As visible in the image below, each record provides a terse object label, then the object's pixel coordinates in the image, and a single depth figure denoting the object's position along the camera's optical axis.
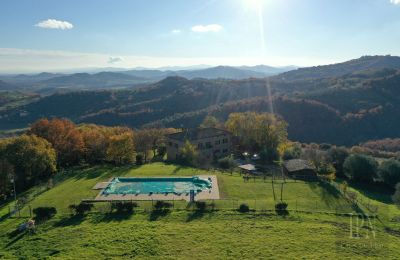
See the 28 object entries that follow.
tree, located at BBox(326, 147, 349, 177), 63.85
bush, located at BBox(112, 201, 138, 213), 36.88
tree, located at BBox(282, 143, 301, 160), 66.54
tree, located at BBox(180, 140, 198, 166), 62.47
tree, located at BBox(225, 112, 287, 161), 73.94
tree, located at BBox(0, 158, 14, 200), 48.79
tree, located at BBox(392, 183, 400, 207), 43.12
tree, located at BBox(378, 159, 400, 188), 56.25
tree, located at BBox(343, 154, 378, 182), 58.06
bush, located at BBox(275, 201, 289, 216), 37.06
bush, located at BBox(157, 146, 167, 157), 76.81
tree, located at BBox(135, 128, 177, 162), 71.56
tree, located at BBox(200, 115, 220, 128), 89.42
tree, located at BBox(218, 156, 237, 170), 60.75
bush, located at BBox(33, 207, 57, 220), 35.31
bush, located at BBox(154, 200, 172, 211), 37.31
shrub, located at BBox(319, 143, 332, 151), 93.03
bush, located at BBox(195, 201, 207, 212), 37.47
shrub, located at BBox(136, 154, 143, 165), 64.10
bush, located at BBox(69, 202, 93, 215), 36.34
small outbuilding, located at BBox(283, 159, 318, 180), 53.78
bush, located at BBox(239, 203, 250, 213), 37.04
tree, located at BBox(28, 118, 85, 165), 67.88
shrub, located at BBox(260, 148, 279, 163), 65.94
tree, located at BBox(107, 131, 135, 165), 63.59
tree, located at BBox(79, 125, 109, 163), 68.25
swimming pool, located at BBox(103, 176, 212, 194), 44.91
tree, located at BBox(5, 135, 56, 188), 55.00
